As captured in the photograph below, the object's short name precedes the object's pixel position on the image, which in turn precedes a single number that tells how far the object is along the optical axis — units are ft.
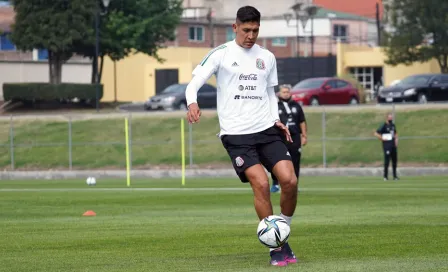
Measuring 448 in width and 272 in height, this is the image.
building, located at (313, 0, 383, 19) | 376.89
